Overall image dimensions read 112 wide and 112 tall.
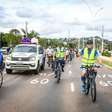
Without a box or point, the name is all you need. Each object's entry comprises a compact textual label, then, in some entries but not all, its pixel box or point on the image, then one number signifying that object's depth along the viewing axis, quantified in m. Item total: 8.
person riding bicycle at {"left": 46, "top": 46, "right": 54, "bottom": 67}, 11.37
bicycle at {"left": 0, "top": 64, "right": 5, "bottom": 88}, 5.52
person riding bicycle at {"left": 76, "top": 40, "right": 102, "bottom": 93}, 4.59
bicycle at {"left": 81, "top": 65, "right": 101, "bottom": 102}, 4.40
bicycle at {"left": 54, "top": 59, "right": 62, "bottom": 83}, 6.83
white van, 8.64
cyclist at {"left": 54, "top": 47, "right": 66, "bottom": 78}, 7.04
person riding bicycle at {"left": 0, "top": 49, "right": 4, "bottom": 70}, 5.36
